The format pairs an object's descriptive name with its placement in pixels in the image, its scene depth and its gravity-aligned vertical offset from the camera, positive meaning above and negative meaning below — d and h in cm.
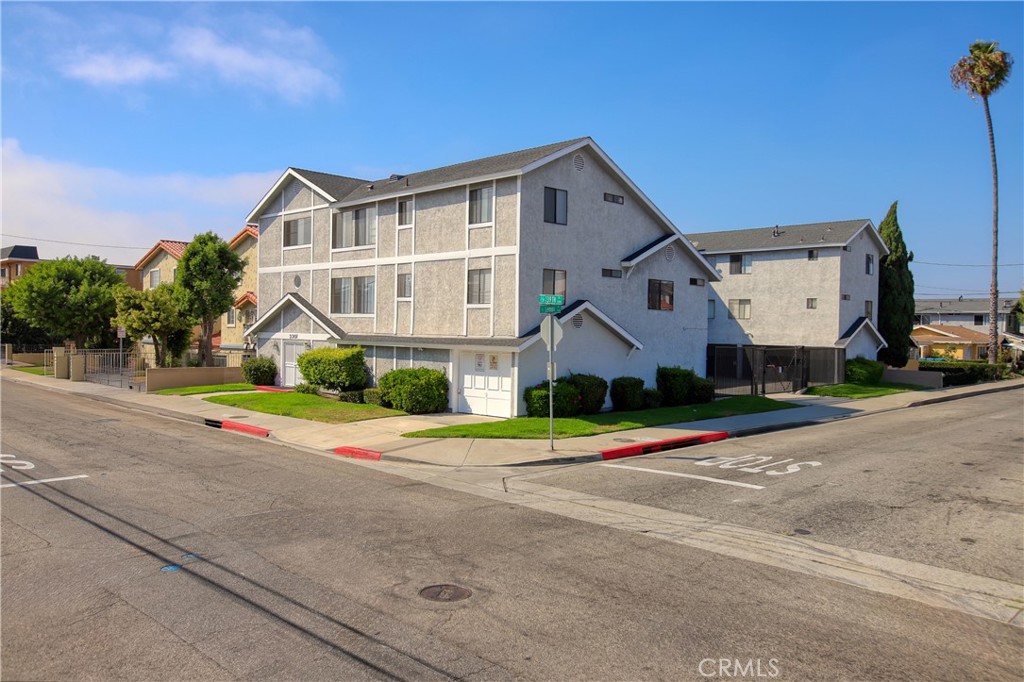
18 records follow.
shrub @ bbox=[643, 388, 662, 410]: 2720 -195
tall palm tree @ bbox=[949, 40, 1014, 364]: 4469 +1732
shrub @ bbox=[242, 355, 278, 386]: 3284 -128
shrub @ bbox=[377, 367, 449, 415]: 2391 -154
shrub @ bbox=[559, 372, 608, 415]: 2395 -146
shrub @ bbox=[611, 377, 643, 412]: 2589 -170
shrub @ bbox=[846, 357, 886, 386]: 3988 -127
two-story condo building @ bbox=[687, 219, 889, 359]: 4144 +365
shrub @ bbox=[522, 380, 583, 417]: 2297 -172
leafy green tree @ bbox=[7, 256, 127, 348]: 4594 +262
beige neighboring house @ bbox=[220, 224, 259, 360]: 4641 +266
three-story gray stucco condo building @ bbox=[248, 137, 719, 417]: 2369 +270
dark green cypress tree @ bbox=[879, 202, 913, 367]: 4544 +348
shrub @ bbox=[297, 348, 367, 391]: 2728 -100
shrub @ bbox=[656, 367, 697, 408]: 2811 -147
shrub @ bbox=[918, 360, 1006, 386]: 4416 -135
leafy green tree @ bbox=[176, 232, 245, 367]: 3625 +323
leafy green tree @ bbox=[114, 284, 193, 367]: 3519 +127
